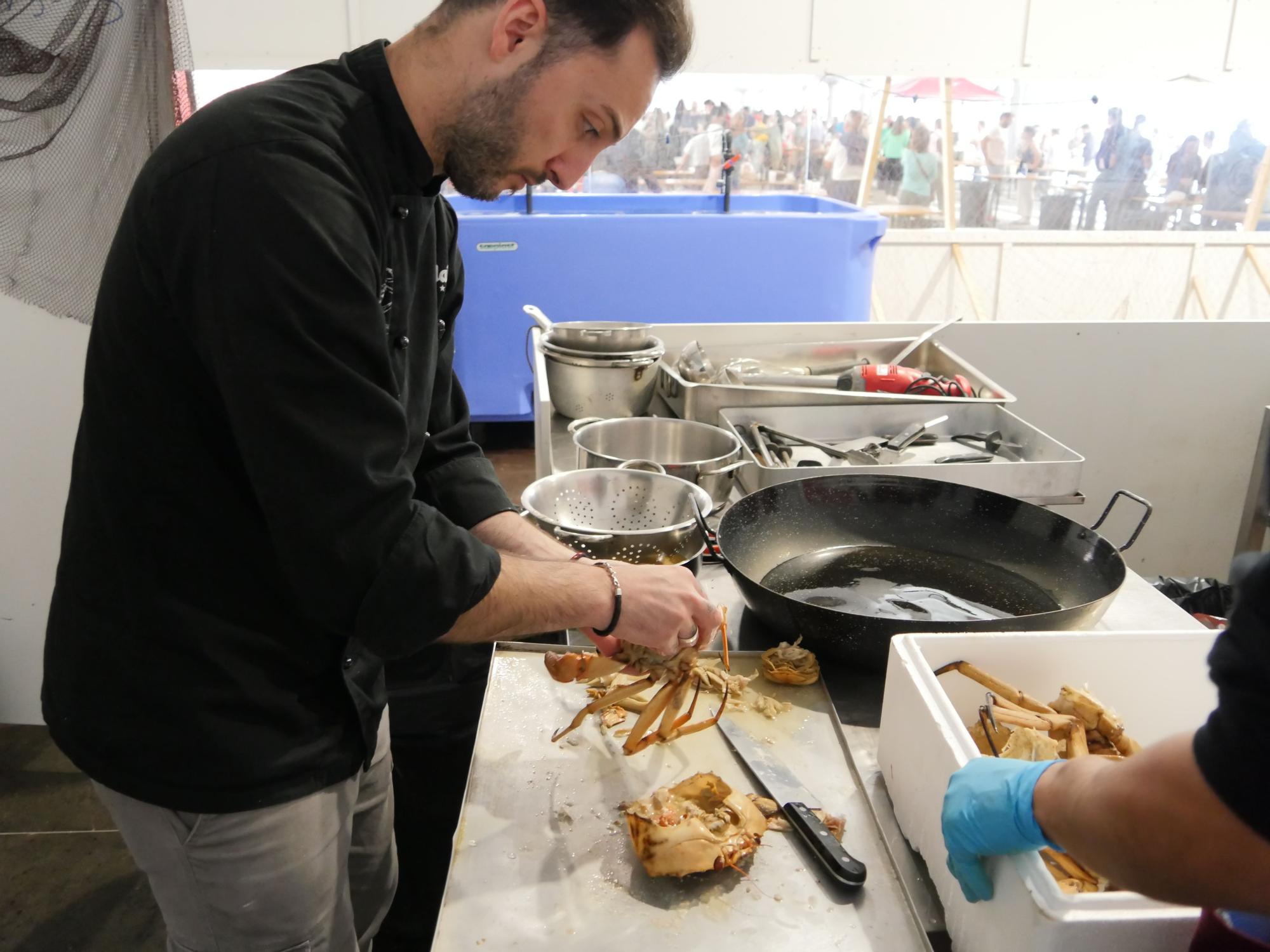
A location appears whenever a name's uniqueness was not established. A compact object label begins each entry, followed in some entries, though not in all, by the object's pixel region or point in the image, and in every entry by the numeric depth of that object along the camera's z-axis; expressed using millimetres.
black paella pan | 1400
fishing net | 3025
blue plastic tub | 5062
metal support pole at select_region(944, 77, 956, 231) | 6719
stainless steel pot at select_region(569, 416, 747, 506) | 2209
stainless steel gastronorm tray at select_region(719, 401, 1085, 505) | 2016
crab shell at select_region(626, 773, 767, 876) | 1046
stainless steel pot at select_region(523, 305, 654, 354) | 2520
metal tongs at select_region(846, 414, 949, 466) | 2234
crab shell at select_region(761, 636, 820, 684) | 1420
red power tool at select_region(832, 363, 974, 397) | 2611
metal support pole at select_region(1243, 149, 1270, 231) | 7254
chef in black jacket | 991
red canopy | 6395
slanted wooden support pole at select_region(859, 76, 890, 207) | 6602
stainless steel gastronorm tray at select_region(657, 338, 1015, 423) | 2443
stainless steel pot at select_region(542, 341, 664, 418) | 2494
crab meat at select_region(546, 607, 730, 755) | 1335
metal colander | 1678
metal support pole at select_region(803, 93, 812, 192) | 6660
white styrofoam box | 818
